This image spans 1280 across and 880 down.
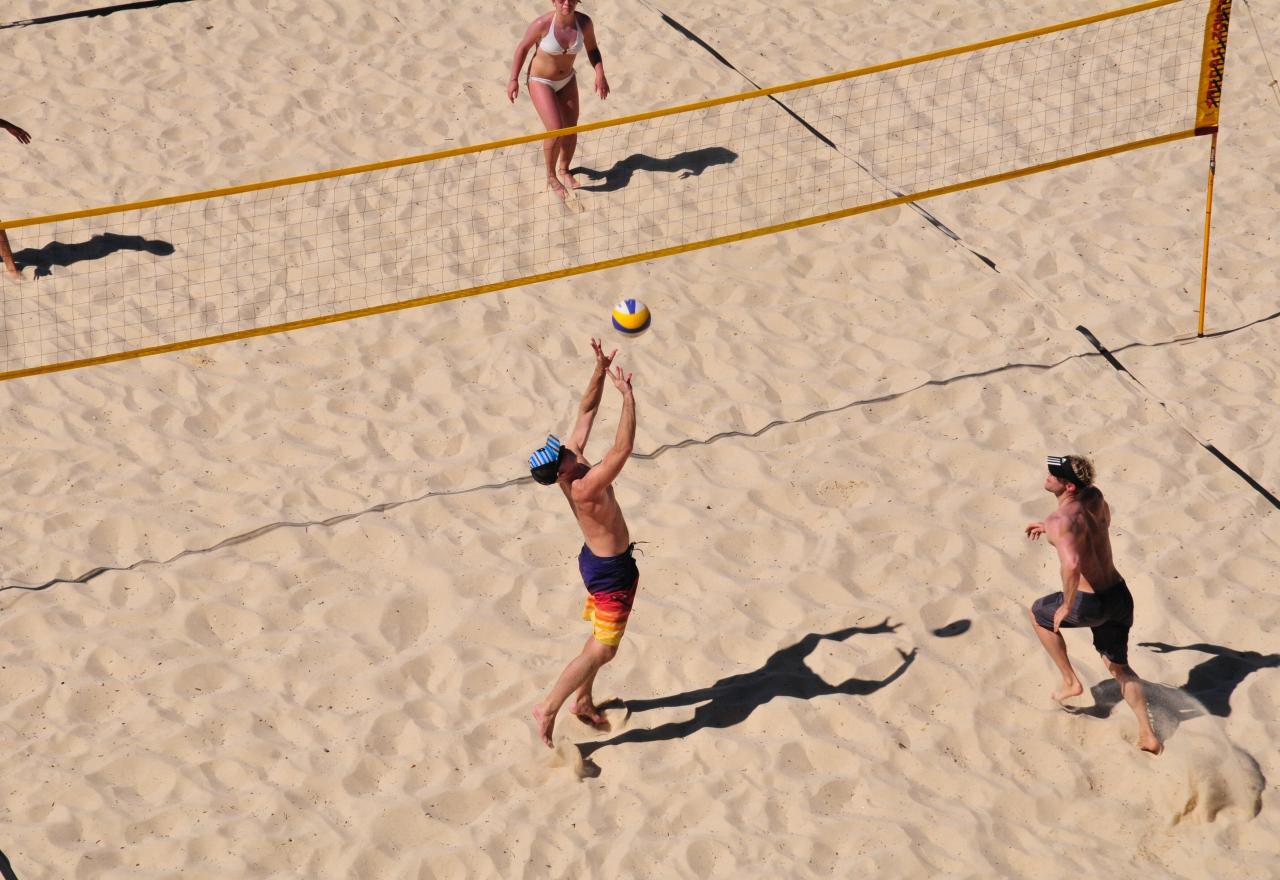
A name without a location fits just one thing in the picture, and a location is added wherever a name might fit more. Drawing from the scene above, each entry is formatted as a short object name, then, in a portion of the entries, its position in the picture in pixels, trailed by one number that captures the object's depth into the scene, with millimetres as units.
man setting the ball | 10930
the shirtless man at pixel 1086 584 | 11102
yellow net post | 15055
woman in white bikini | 17547
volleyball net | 16656
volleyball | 12922
